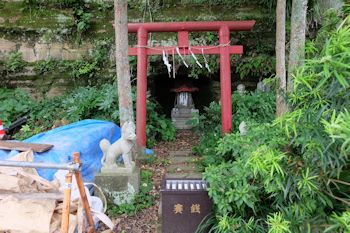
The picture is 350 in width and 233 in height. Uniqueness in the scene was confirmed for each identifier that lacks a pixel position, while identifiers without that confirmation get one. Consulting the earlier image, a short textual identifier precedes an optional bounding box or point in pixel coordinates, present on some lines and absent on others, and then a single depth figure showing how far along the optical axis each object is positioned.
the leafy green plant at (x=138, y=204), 3.58
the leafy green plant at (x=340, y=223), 1.40
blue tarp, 3.95
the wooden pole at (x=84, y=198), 2.48
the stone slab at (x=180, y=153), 5.32
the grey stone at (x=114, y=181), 3.63
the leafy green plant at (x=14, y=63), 7.49
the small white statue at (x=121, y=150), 3.61
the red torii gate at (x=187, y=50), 5.31
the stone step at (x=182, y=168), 4.50
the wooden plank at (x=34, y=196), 3.02
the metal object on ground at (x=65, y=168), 2.25
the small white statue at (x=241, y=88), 7.16
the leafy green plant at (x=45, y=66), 7.59
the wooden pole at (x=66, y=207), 2.28
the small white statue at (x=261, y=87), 6.84
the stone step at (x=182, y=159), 4.91
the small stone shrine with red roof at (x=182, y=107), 7.45
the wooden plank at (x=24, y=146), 3.97
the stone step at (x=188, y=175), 4.14
